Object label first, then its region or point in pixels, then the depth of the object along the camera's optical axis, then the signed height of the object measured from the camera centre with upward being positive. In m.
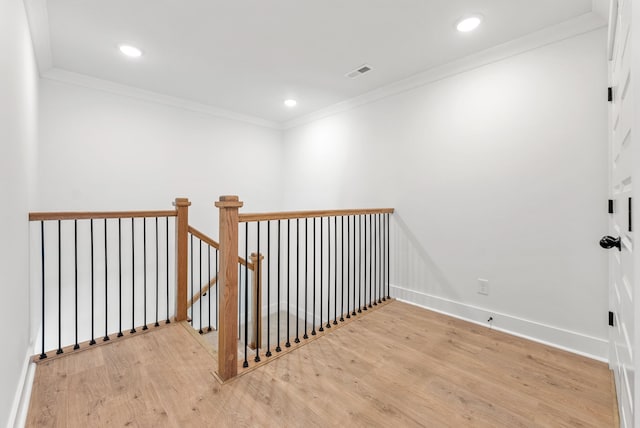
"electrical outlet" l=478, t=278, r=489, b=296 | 2.51 -0.64
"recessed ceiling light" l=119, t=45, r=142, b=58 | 2.42 +1.40
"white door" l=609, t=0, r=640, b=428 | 1.04 +0.00
